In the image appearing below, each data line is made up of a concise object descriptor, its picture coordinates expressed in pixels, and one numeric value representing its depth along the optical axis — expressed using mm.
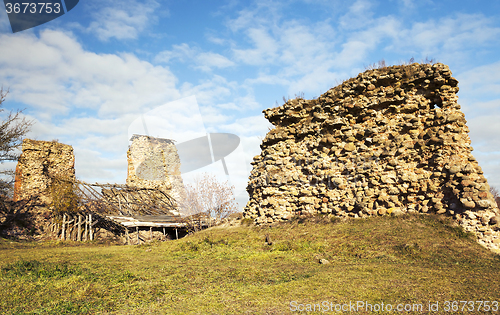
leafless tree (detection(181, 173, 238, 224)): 18547
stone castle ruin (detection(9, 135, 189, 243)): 16750
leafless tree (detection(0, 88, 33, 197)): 16500
